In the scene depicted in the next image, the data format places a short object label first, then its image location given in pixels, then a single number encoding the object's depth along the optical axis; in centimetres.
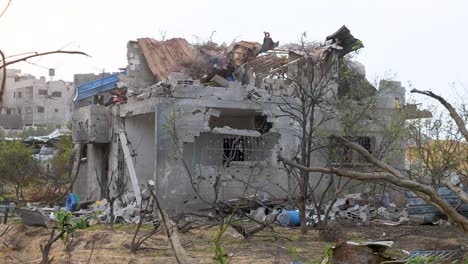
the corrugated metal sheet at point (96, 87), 2516
